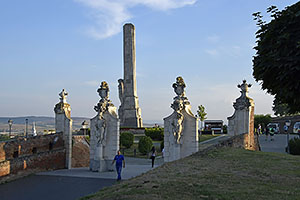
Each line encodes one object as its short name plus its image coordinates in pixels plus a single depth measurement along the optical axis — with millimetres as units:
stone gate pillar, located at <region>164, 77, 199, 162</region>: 17250
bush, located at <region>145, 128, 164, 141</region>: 38438
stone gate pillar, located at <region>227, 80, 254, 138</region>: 21625
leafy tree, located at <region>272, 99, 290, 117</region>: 74600
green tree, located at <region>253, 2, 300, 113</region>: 7771
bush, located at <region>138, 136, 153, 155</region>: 28625
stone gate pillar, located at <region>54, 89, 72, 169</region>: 21250
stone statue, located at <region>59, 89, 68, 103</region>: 21456
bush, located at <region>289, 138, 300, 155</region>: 25052
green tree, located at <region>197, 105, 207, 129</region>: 68038
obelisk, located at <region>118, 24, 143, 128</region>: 48531
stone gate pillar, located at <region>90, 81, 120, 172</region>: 19219
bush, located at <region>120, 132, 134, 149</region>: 31823
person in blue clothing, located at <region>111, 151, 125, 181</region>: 15461
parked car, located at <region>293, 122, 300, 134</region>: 46100
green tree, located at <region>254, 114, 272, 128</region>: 54391
